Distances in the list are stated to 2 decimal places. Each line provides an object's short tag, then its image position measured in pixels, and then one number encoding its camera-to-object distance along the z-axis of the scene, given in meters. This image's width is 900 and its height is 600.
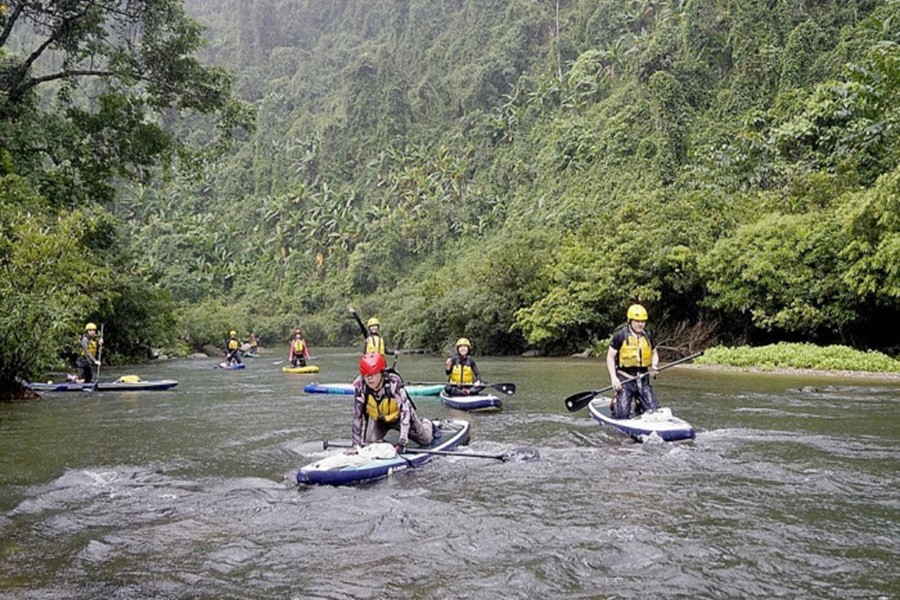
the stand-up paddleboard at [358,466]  7.14
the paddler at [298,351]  23.67
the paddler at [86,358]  17.59
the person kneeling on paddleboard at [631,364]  9.96
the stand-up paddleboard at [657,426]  9.09
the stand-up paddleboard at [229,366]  25.69
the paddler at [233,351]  25.54
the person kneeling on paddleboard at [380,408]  7.60
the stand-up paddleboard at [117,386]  16.39
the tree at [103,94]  16.56
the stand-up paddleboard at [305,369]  22.84
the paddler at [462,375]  13.29
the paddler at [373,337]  14.28
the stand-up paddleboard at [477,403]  12.84
